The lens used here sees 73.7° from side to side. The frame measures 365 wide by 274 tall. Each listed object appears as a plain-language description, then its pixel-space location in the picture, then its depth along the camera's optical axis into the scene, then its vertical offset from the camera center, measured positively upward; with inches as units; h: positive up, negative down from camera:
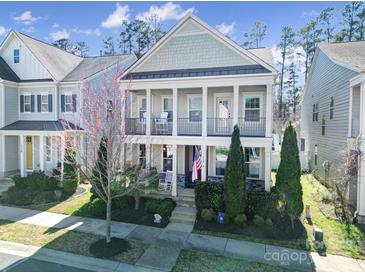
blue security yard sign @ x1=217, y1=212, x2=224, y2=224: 418.6 -151.9
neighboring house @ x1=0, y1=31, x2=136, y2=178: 680.4 +86.0
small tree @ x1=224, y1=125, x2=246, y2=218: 417.7 -91.6
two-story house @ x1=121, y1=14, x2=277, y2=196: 488.7 +67.3
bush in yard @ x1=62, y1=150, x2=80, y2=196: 549.8 -120.6
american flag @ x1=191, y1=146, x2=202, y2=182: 484.7 -72.9
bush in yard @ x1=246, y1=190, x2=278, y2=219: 416.2 -129.0
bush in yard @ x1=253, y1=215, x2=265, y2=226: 400.2 -149.4
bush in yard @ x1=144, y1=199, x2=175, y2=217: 452.4 -147.1
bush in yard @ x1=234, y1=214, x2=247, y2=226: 403.7 -149.1
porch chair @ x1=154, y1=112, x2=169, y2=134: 574.9 +10.3
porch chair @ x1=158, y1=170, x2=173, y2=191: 555.1 -123.3
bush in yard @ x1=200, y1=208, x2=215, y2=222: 423.5 -148.7
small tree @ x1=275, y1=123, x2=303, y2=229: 395.2 -79.1
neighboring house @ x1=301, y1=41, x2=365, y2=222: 461.6 +54.2
